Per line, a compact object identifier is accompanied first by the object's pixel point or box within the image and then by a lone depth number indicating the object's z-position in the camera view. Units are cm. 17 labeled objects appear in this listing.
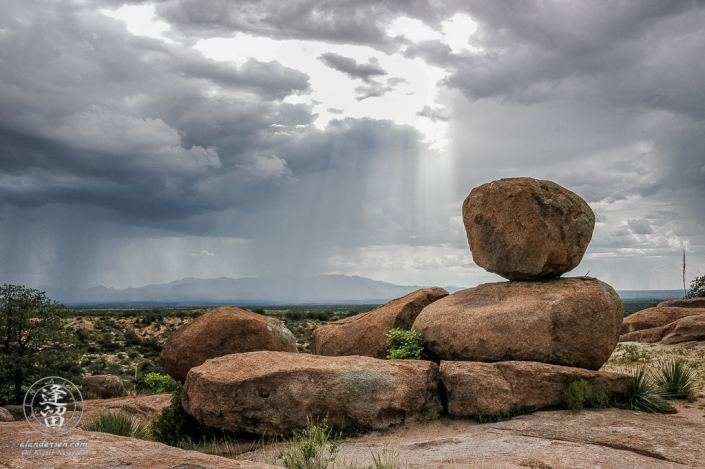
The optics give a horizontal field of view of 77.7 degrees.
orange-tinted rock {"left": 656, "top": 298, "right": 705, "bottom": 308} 3956
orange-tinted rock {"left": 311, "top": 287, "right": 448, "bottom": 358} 1669
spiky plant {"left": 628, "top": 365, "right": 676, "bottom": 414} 1230
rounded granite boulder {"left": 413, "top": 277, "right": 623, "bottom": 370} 1342
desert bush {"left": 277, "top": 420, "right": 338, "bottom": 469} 852
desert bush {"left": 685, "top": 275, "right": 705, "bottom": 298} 5634
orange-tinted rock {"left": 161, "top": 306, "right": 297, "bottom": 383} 1823
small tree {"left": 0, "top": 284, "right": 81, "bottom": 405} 1560
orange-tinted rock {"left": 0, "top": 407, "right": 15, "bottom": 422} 1302
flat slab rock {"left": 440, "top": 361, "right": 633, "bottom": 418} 1223
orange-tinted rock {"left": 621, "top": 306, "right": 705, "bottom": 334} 3454
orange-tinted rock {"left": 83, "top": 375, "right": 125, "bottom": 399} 1964
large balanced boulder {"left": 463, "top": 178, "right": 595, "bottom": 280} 1493
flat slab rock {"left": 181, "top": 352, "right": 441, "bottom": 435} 1200
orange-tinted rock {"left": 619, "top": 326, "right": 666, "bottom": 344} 3122
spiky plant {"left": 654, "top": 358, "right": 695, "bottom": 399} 1406
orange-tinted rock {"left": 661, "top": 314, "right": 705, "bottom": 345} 2789
